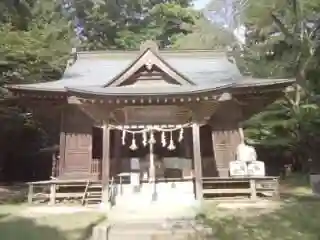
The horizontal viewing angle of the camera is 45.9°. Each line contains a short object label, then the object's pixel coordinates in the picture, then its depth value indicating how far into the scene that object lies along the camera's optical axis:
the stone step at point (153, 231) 8.52
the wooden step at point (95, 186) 13.66
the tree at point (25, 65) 17.67
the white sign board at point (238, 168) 13.55
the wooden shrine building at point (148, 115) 12.84
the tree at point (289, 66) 18.27
